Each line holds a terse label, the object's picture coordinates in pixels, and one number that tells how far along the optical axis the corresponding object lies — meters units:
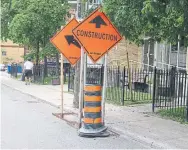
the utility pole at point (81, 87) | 9.27
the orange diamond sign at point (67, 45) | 10.87
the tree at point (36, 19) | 23.64
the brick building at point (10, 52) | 62.09
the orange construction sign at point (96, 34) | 8.85
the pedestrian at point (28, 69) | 23.98
